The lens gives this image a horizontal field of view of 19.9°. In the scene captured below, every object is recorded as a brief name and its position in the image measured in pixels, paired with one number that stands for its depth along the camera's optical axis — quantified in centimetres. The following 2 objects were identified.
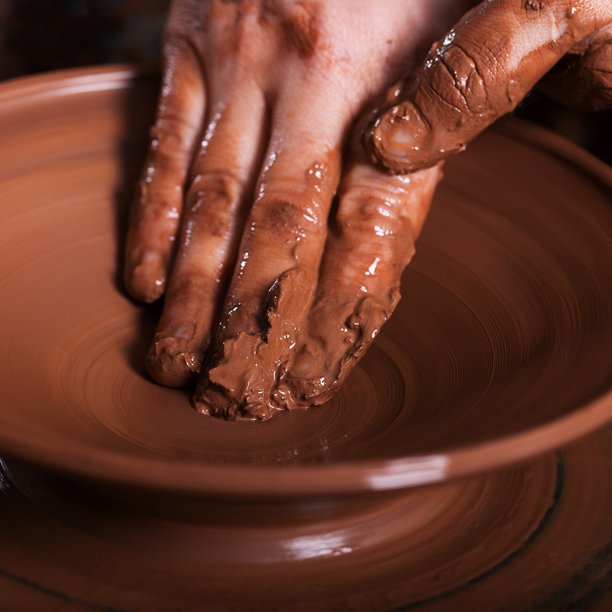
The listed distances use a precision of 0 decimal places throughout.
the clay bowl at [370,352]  38
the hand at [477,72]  44
